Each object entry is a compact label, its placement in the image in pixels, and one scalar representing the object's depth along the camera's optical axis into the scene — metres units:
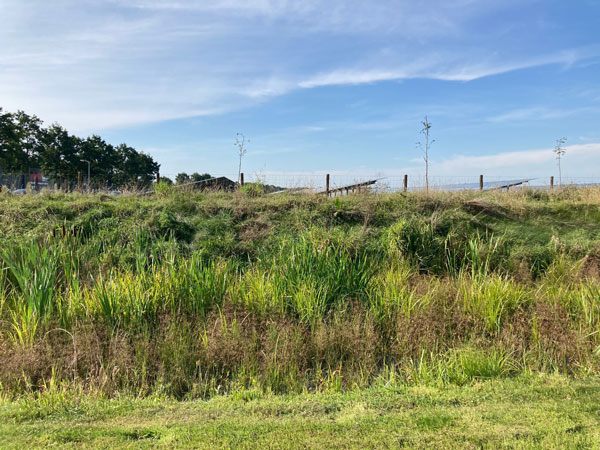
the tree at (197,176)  57.49
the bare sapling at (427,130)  16.70
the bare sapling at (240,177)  19.13
